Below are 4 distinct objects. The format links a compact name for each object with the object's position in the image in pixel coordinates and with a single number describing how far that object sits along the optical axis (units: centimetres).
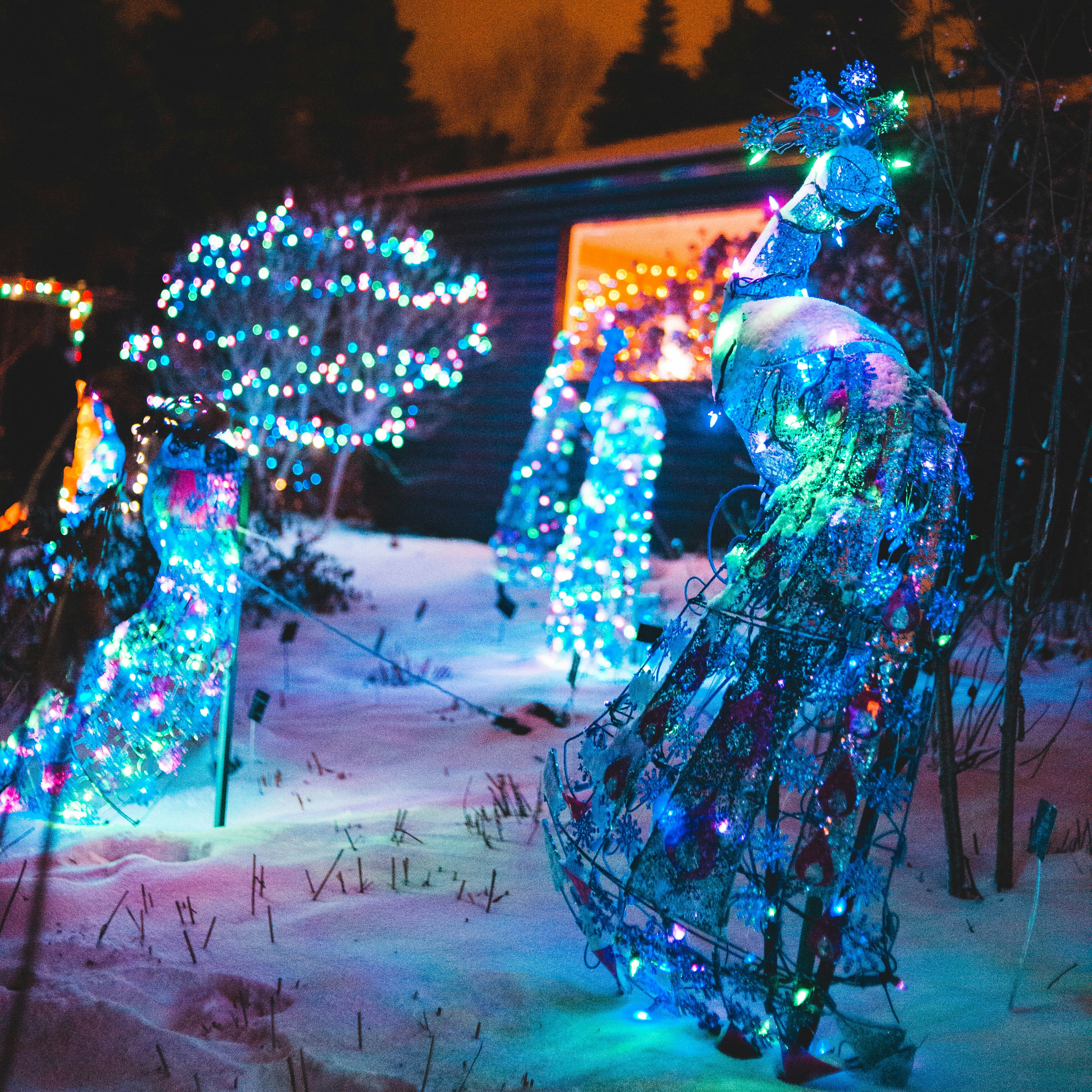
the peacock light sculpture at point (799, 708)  227
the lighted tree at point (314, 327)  1457
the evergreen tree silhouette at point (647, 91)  2880
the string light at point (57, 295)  682
